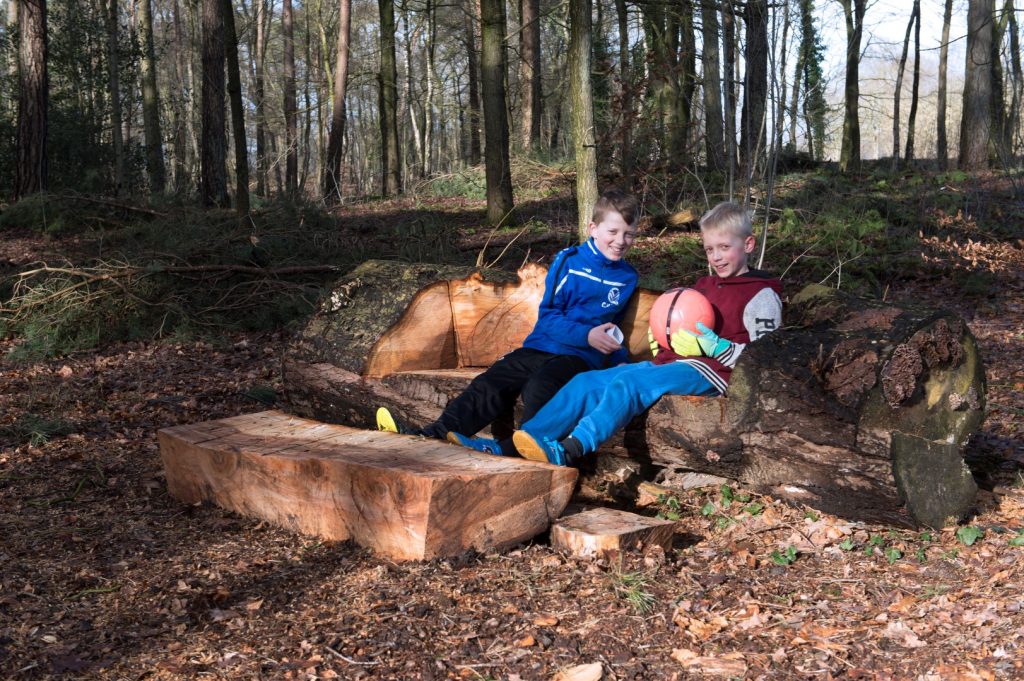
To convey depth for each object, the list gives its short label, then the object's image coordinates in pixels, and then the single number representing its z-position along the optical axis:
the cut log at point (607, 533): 3.22
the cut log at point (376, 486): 3.25
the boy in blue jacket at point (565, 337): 4.04
